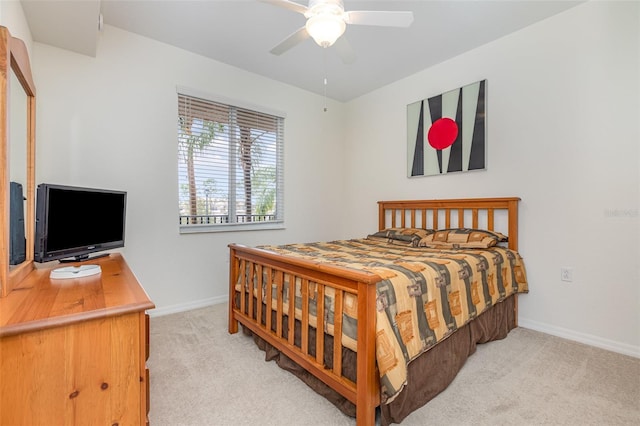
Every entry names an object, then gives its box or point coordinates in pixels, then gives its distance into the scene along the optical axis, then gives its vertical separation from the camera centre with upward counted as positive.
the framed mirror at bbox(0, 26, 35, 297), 1.09 +0.20
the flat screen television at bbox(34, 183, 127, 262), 1.45 -0.08
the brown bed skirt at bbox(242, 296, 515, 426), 1.45 -0.92
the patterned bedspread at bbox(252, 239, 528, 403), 1.34 -0.47
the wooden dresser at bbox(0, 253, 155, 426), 0.83 -0.45
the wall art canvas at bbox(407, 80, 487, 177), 2.95 +0.84
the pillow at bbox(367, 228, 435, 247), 2.96 -0.26
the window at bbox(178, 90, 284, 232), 3.10 +0.49
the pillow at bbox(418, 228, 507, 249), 2.56 -0.25
